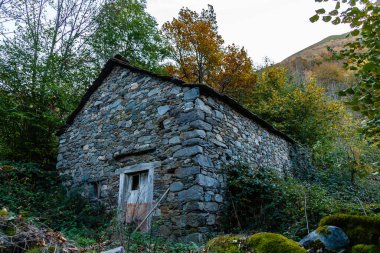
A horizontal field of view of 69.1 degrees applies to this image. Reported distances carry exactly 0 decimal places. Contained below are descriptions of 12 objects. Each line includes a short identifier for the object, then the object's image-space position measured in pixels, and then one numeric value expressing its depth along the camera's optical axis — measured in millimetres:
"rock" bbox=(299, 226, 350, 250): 2215
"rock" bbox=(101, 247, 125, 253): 2471
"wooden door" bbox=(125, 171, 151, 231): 6254
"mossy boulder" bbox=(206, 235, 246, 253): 2318
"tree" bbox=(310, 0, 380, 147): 2943
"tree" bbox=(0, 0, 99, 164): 9250
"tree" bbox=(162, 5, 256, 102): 18297
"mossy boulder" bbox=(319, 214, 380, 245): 2146
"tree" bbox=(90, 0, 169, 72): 14984
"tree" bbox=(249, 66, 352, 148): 14000
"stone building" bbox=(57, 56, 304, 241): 5613
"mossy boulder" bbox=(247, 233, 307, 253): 2045
